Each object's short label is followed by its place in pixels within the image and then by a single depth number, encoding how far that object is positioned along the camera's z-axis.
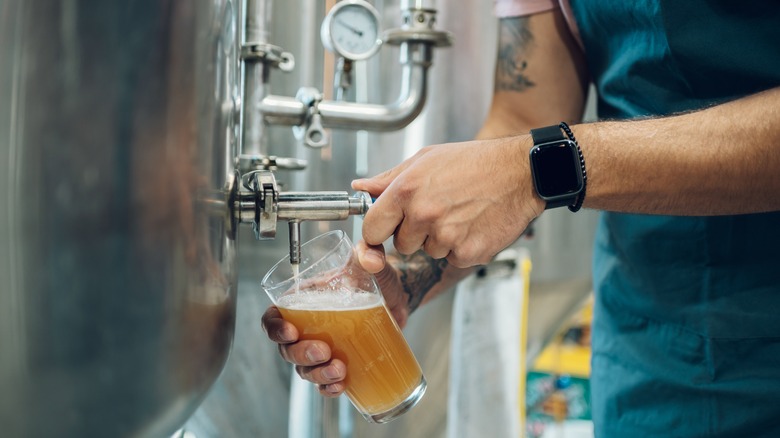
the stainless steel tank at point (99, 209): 0.43
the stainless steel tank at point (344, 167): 1.17
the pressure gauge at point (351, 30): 1.08
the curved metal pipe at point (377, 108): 1.05
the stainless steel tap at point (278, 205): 0.62
